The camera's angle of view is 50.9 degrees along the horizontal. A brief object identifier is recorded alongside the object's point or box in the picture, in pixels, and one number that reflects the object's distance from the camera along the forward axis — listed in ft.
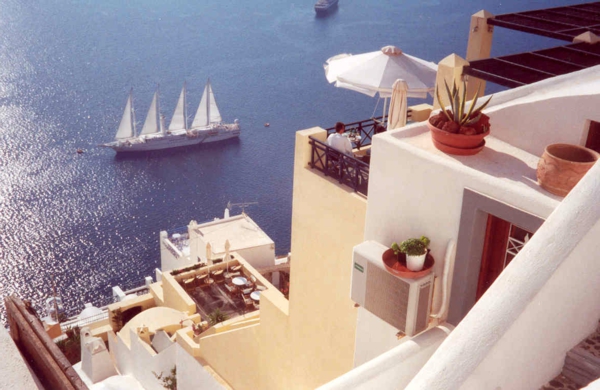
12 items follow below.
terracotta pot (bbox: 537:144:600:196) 14.76
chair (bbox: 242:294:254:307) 53.16
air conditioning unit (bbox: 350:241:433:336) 17.79
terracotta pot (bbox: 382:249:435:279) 17.67
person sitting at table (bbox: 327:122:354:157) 24.31
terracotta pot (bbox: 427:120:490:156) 17.04
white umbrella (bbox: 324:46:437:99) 32.68
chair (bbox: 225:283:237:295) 56.22
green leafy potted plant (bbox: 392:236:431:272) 17.60
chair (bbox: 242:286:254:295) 55.47
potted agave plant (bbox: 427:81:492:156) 17.11
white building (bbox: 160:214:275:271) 79.05
